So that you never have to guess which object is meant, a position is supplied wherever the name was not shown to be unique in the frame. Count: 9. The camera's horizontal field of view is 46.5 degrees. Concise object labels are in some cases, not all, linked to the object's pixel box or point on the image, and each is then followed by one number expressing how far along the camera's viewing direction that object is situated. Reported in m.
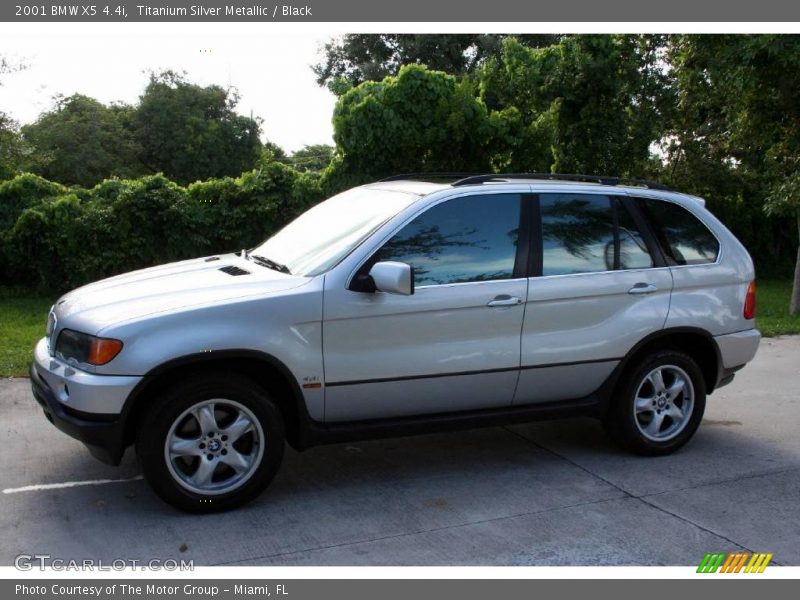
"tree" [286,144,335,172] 43.43
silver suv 4.93
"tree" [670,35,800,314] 11.27
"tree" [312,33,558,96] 34.34
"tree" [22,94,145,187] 36.09
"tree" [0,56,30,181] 19.43
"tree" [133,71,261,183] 40.59
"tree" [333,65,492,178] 12.64
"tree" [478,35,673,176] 13.84
